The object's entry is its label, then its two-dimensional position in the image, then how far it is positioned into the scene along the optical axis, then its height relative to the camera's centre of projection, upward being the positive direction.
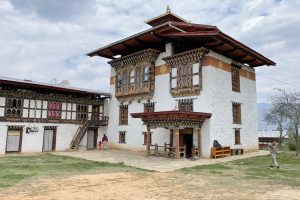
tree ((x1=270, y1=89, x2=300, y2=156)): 24.36 +2.66
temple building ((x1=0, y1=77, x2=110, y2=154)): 25.88 +1.80
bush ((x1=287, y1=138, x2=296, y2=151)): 31.73 -0.90
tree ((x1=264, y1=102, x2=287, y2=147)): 27.23 +2.19
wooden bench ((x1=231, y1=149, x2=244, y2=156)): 24.05 -1.39
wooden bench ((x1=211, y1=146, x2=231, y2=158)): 21.81 -1.28
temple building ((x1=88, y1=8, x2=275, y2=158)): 22.47 +4.47
